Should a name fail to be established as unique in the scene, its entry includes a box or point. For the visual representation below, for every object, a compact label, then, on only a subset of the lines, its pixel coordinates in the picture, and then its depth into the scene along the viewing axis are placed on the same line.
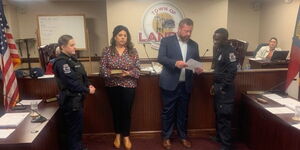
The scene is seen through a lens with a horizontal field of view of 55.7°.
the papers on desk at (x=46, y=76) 3.37
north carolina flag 3.01
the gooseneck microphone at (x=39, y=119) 2.63
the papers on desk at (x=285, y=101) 2.92
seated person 5.96
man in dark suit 3.08
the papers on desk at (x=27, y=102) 3.20
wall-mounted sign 5.90
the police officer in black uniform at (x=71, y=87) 2.71
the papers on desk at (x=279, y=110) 2.75
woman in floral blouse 3.04
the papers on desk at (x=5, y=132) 2.33
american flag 2.96
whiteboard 6.35
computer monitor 5.18
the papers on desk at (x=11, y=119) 2.55
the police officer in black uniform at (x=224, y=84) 2.91
